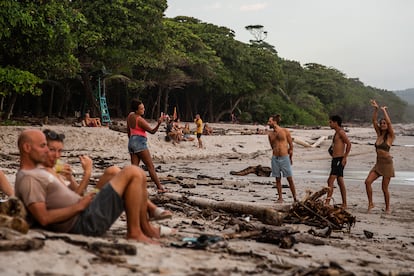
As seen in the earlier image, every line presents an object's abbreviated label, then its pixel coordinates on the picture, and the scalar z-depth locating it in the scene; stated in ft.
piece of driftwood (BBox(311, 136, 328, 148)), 105.93
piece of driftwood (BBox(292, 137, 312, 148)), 104.78
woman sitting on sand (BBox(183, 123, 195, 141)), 85.56
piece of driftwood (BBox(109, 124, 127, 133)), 80.62
